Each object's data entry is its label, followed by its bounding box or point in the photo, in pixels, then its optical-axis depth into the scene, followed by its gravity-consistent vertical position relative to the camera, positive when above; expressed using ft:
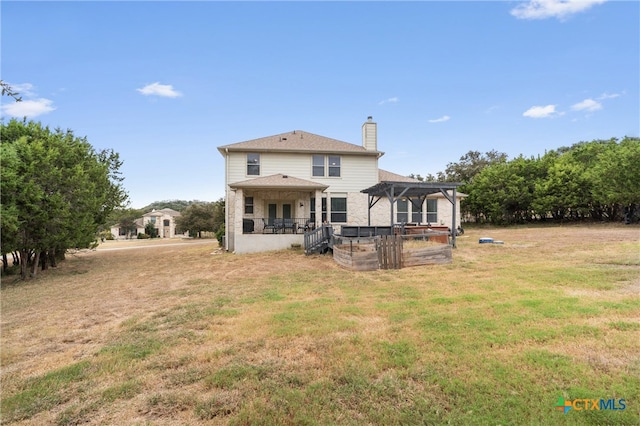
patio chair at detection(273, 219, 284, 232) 53.99 -0.61
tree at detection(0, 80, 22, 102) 9.71 +4.35
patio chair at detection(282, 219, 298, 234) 54.18 -0.83
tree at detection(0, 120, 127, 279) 32.71 +3.74
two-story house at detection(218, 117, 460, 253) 58.39 +8.45
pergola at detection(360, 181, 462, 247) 43.19 +4.70
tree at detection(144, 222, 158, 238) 180.03 -4.67
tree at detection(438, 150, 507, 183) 137.28 +25.17
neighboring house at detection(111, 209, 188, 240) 195.21 -2.54
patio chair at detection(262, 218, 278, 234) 54.65 -0.83
